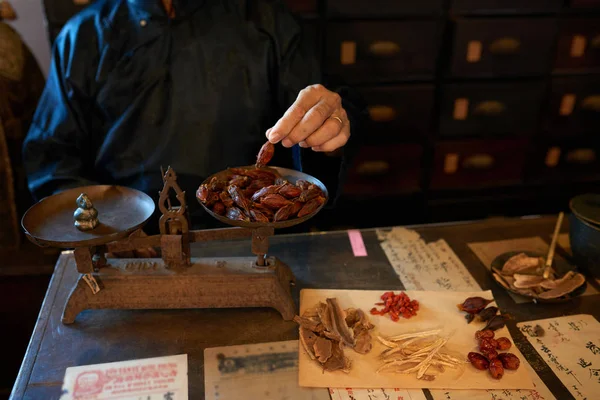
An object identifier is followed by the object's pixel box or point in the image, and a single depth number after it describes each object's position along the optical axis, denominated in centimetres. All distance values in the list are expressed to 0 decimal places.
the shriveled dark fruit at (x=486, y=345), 106
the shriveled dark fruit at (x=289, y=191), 110
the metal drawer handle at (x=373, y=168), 244
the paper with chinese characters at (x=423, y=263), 130
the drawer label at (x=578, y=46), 239
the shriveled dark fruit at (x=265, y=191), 110
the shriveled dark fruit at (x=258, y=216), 104
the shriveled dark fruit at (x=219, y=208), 106
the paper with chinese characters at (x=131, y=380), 98
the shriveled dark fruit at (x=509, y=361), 103
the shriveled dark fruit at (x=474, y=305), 117
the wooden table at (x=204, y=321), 105
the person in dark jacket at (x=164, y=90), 159
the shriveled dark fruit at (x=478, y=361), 103
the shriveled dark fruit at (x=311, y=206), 104
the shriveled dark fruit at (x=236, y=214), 103
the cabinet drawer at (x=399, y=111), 231
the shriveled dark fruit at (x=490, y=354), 104
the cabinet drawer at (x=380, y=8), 213
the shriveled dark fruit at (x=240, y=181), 113
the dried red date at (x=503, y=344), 107
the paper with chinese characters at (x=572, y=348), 102
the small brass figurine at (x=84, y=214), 107
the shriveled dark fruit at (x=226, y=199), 107
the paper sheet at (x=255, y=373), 99
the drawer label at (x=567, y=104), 250
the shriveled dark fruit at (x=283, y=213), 103
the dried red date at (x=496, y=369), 101
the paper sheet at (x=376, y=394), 98
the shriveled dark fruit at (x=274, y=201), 107
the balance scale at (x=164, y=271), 112
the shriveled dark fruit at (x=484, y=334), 109
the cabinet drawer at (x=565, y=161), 263
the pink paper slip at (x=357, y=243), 142
